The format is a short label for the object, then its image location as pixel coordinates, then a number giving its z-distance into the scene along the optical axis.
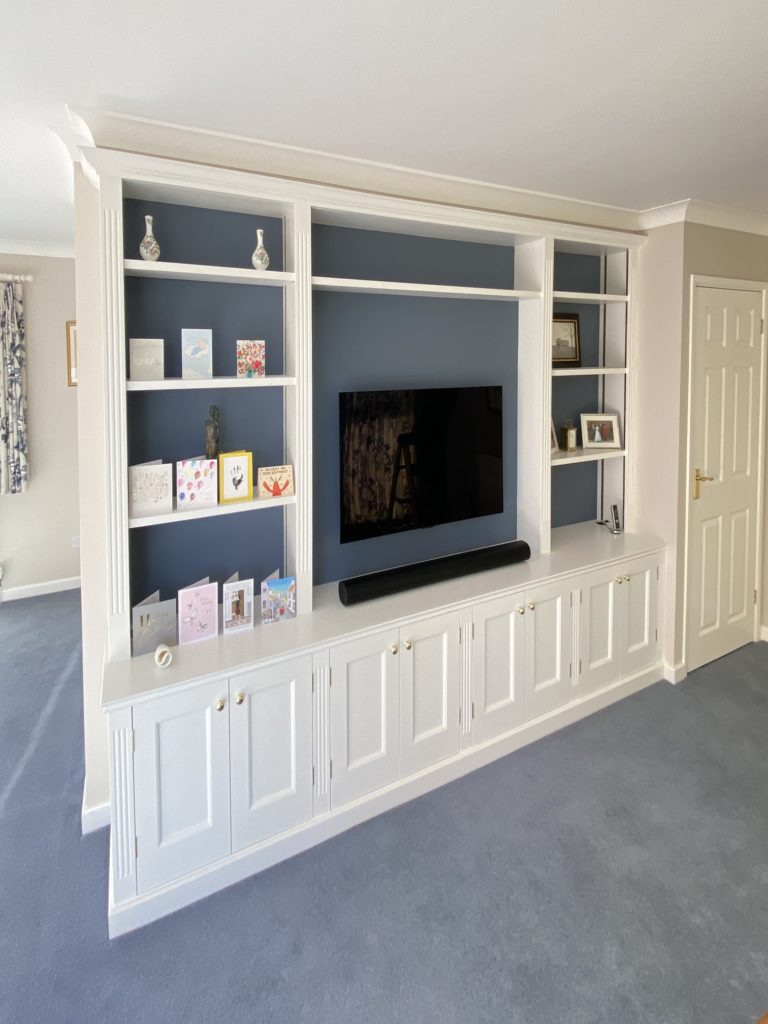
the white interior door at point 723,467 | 3.55
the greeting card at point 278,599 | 2.51
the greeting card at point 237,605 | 2.41
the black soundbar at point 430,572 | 2.66
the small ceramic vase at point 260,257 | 2.38
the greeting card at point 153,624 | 2.25
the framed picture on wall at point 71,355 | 4.93
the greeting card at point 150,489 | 2.23
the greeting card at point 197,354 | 2.33
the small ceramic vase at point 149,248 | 2.20
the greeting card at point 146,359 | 2.24
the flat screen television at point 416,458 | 2.78
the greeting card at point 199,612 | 2.31
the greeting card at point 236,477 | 2.39
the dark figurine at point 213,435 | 2.43
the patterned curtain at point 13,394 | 4.66
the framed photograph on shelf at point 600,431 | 3.67
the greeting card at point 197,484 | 2.31
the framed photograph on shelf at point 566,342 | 3.55
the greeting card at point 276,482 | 2.47
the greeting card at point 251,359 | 2.46
